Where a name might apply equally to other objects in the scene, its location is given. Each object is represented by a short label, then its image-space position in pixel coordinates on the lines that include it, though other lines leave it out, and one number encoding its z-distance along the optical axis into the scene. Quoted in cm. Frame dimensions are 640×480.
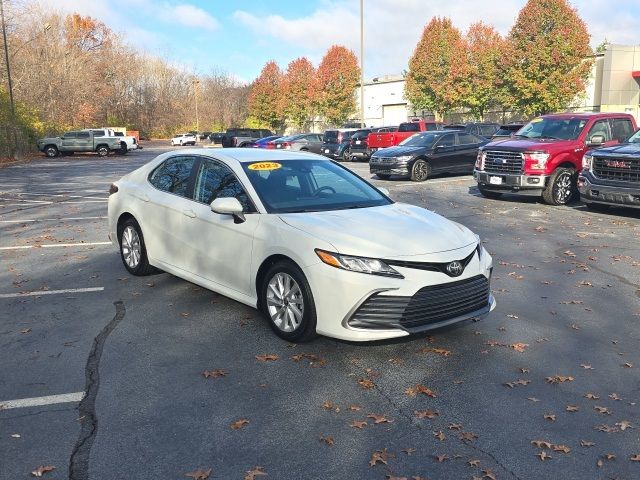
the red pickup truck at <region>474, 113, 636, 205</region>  1250
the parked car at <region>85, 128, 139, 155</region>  3919
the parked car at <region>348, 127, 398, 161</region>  2836
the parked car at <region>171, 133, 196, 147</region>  6028
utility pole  3272
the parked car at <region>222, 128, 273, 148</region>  4289
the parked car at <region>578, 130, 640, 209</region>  1042
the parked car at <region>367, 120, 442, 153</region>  2688
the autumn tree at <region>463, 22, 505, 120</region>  4309
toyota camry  416
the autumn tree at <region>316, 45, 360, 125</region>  5719
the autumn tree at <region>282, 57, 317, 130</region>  6191
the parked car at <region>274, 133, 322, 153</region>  3016
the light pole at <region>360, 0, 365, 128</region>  3691
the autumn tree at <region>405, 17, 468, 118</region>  4650
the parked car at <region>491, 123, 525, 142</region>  2432
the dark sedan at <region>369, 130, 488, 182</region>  1828
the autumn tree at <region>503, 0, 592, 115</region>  3828
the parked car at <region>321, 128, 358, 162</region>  2947
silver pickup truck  3697
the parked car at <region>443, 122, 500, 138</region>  2745
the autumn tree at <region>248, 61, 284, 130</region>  6762
